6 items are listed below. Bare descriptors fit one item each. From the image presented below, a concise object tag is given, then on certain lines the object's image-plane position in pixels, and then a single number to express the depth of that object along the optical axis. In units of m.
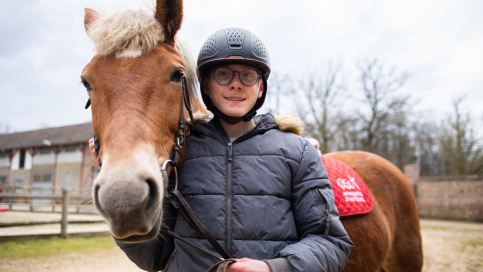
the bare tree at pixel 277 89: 27.45
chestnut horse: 1.18
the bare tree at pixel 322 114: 23.83
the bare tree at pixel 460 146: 22.47
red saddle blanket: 2.75
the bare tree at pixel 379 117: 24.77
